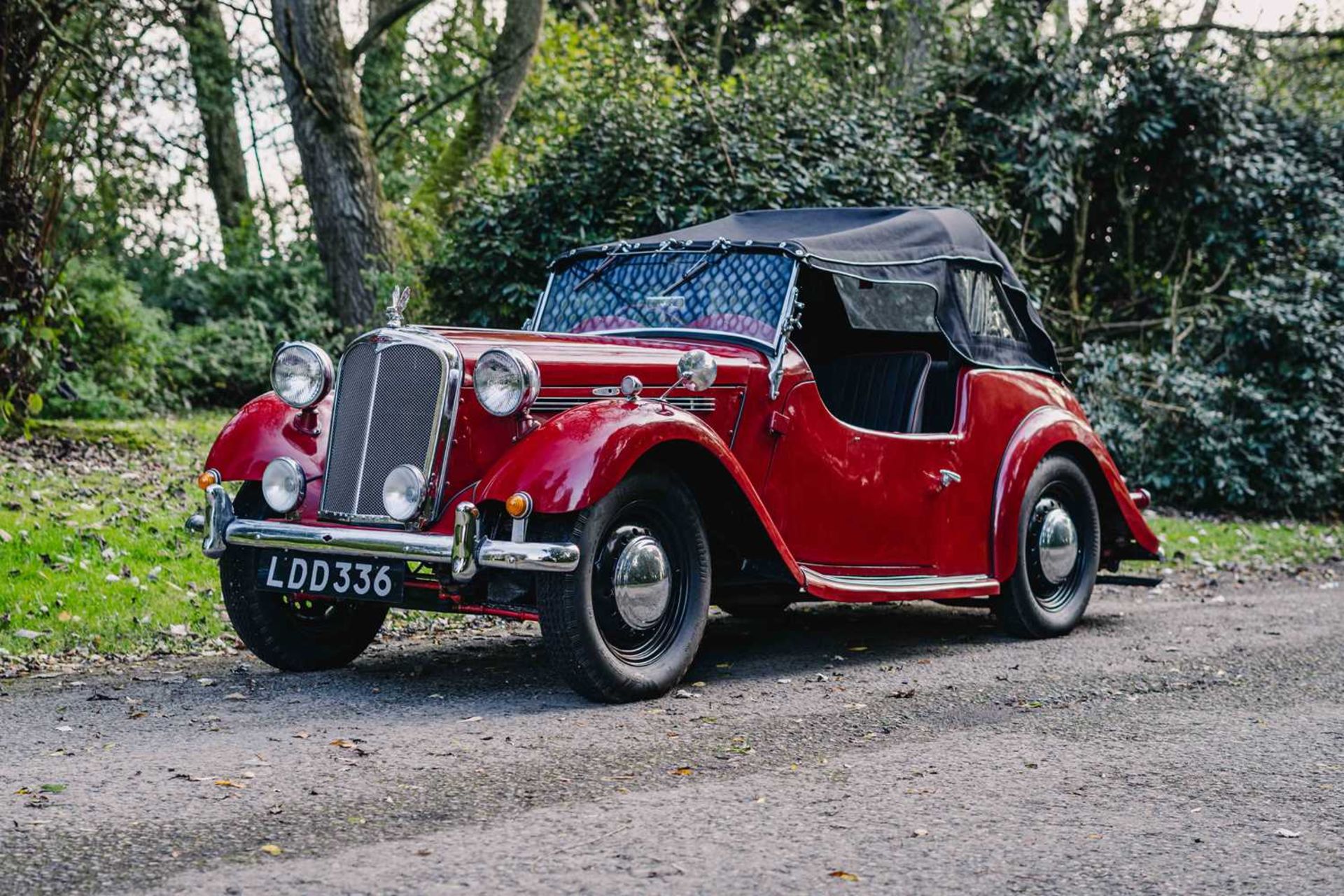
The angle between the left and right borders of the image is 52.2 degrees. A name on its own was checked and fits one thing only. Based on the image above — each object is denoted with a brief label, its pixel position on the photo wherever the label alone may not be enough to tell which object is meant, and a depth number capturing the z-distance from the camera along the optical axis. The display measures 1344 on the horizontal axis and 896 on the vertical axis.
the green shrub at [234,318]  15.95
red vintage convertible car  5.04
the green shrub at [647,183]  11.16
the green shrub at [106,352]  13.10
